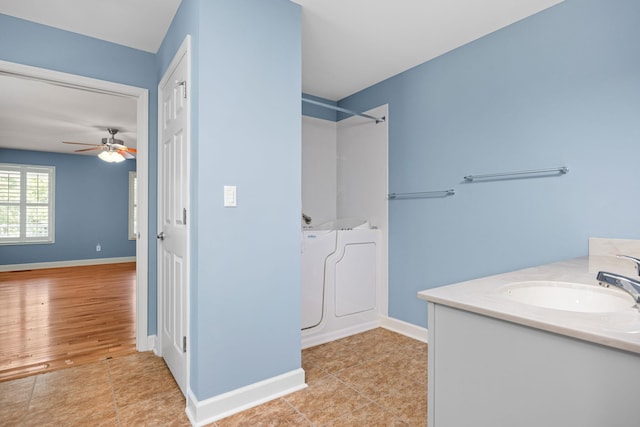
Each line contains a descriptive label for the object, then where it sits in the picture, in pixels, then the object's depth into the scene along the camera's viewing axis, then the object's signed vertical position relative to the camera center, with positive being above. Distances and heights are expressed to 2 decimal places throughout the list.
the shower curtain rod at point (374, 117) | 3.13 +0.90
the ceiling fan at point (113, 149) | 4.87 +0.93
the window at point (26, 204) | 6.45 +0.18
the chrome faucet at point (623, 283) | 0.88 -0.20
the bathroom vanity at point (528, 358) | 0.66 -0.33
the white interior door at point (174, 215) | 1.90 -0.01
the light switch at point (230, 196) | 1.79 +0.09
